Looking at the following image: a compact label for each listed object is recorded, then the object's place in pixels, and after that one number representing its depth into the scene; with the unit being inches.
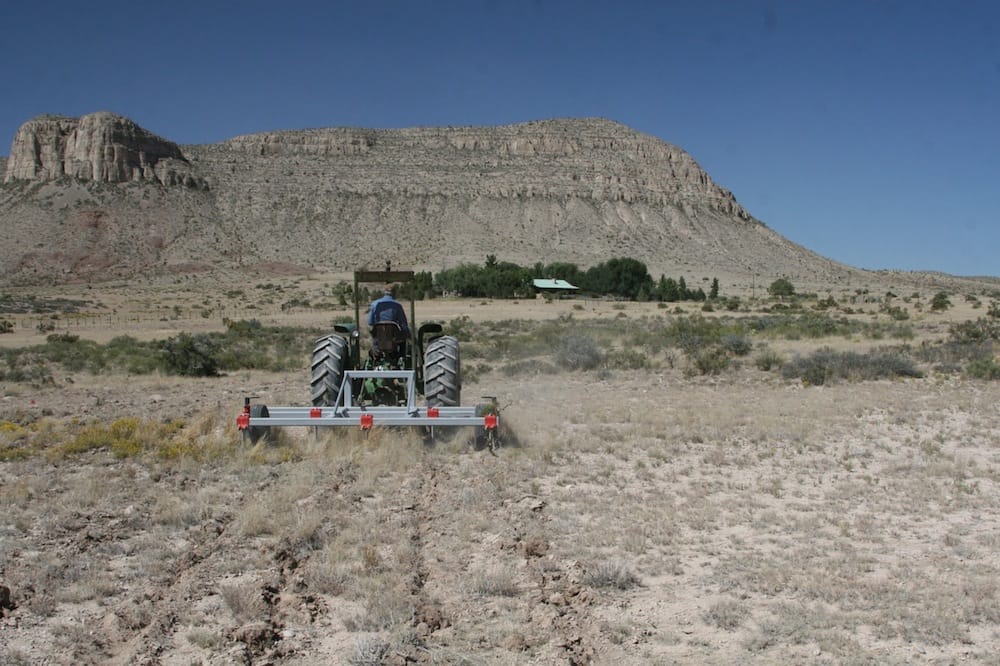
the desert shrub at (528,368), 788.6
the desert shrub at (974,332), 1011.1
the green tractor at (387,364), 434.0
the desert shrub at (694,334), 887.7
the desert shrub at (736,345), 878.3
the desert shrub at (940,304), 1958.7
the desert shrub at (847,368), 709.3
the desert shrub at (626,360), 810.8
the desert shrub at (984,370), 689.6
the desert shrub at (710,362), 765.3
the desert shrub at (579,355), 807.7
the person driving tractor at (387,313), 441.1
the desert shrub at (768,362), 788.0
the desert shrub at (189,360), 786.2
